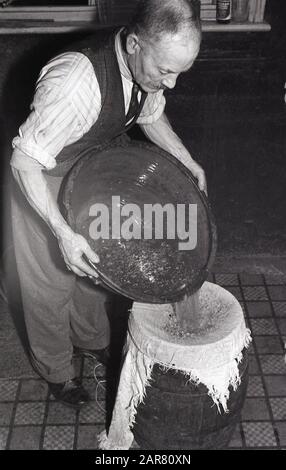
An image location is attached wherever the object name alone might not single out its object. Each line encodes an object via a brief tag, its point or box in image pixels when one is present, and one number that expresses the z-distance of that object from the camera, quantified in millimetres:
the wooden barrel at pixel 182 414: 2730
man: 2387
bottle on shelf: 3824
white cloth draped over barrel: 2686
